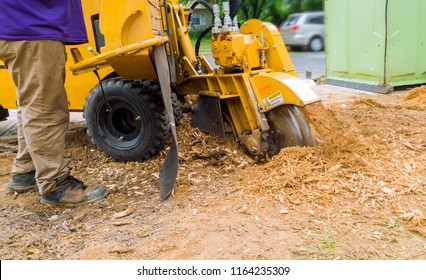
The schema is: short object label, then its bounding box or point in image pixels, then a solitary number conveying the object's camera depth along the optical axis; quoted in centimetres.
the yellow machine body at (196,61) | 323
